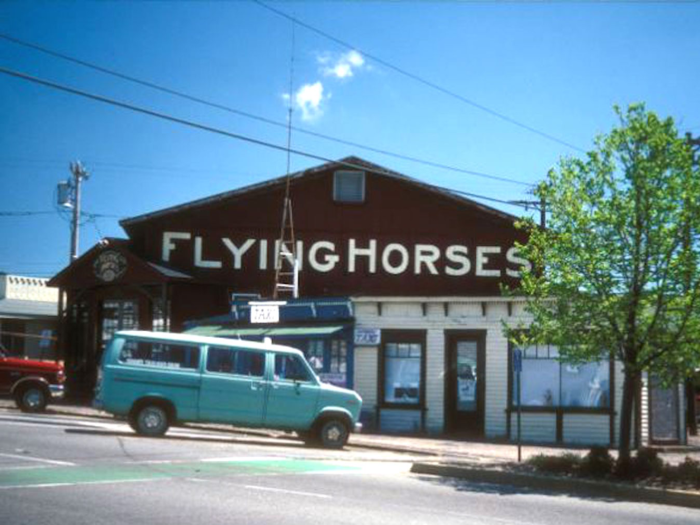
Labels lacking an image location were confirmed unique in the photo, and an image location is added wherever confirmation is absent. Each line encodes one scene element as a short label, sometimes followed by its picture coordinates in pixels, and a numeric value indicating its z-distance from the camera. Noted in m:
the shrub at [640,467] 14.53
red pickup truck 24.95
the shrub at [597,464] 14.88
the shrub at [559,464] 15.27
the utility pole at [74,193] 40.44
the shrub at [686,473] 14.06
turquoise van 18.52
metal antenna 31.52
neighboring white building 38.41
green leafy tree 14.68
